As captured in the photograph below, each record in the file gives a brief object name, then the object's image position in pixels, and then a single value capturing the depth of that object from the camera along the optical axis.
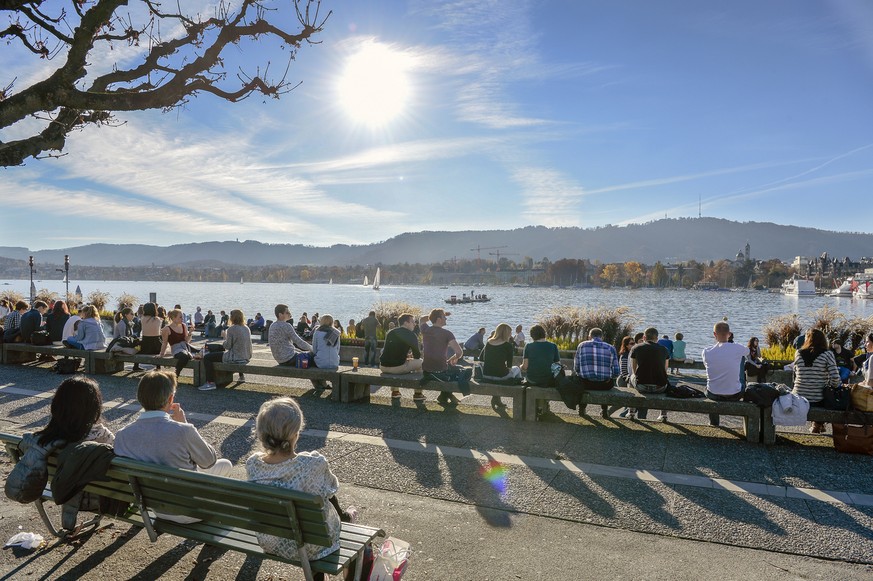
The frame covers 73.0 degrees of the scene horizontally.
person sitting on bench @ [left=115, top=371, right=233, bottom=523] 4.05
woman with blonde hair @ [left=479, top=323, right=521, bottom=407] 8.84
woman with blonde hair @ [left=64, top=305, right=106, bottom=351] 12.47
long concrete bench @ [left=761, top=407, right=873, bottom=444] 6.76
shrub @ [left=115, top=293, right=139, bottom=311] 34.87
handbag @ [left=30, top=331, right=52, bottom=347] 13.37
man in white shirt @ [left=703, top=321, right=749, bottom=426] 7.54
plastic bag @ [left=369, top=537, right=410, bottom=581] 3.56
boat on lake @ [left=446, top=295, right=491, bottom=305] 116.96
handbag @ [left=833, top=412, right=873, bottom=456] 6.62
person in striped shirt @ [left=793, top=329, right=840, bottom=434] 7.33
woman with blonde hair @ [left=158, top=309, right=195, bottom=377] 11.39
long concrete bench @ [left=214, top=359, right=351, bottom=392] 9.93
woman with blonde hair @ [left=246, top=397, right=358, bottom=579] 3.48
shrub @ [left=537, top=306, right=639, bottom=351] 20.41
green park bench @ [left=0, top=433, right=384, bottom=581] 3.29
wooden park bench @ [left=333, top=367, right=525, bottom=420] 8.49
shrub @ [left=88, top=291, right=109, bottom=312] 33.46
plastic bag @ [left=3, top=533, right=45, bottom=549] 4.34
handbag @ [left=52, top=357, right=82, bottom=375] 12.41
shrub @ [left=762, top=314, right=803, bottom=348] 18.75
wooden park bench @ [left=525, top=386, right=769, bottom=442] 7.20
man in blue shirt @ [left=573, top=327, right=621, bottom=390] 8.17
